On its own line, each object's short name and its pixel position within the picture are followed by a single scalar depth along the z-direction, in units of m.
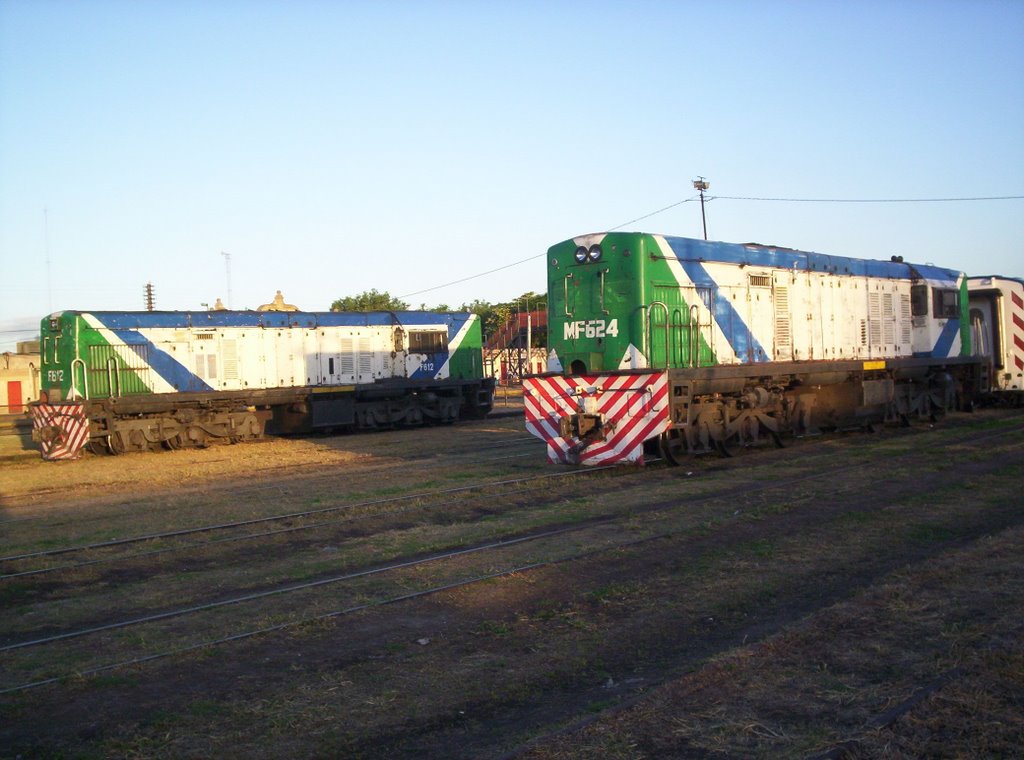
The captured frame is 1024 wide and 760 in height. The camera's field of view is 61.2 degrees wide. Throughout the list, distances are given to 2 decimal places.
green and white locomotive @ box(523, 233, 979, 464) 13.58
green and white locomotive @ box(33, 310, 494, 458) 20.70
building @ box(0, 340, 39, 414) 46.94
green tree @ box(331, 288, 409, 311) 63.80
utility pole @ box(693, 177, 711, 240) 42.28
